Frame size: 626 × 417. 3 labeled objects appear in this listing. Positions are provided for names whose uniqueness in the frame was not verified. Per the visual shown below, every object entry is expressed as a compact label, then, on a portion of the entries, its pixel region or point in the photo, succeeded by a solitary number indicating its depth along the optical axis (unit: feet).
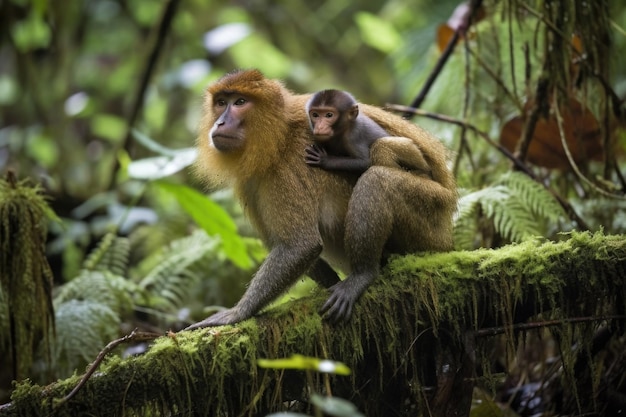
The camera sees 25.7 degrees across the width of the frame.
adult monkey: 37.63
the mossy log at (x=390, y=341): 32.78
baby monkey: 40.60
